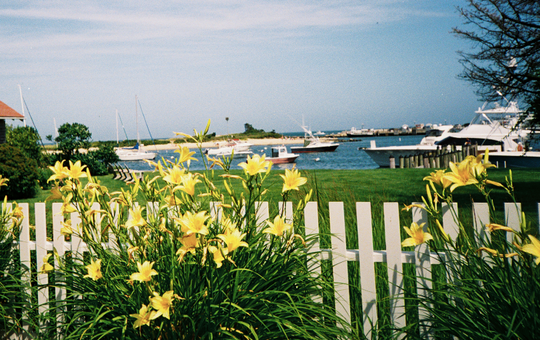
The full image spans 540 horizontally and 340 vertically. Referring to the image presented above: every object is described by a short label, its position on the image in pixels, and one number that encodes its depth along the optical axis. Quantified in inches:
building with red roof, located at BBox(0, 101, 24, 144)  782.5
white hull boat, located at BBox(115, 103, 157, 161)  2073.7
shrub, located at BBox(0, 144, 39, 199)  434.9
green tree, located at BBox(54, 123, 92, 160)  796.0
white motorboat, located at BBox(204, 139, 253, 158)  1999.0
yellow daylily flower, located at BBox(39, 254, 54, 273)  92.7
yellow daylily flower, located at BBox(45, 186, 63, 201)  86.9
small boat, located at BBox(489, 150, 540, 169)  643.1
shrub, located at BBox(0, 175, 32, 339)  112.2
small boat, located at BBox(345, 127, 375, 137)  5767.7
